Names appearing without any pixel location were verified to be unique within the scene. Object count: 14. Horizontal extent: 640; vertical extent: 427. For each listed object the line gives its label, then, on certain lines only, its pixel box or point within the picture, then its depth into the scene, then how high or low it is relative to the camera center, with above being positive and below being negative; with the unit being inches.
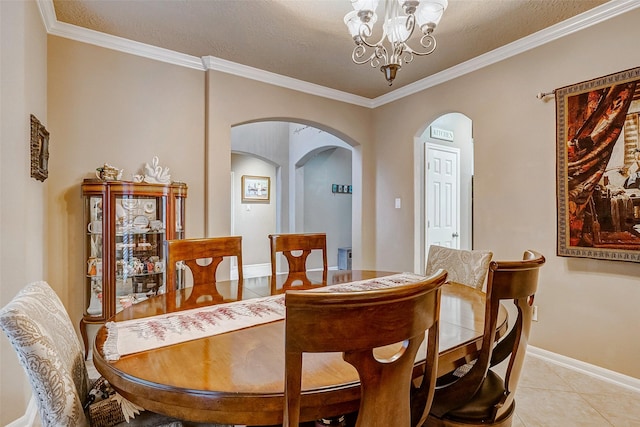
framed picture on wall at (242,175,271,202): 261.3 +20.0
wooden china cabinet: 98.1 -8.2
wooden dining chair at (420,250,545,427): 43.7 -21.2
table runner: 43.1 -16.9
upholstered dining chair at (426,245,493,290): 81.4 -13.3
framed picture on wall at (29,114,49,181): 79.0 +16.1
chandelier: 71.0 +42.8
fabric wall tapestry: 86.4 +12.6
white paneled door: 160.9 +8.7
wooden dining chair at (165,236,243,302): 74.0 -10.4
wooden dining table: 31.9 -17.3
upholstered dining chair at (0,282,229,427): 33.9 -16.1
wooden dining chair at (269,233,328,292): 93.6 -10.2
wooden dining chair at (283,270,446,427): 26.2 -10.2
